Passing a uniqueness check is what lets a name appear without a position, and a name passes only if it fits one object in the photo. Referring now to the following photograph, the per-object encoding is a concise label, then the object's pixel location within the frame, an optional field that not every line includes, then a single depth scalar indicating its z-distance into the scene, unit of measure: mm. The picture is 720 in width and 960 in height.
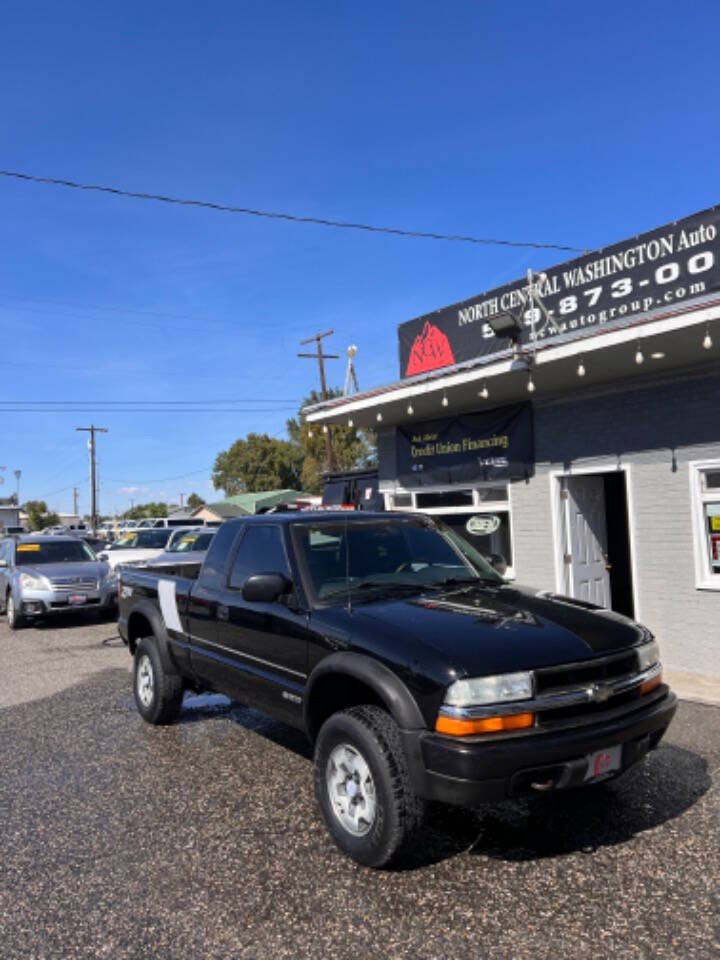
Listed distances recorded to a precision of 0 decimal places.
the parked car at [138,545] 17625
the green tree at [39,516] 82125
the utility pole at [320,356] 33031
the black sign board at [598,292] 7969
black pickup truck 3381
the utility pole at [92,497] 54969
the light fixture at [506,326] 8055
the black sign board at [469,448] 9398
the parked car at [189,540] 15688
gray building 7484
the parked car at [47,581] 12945
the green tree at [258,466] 57094
